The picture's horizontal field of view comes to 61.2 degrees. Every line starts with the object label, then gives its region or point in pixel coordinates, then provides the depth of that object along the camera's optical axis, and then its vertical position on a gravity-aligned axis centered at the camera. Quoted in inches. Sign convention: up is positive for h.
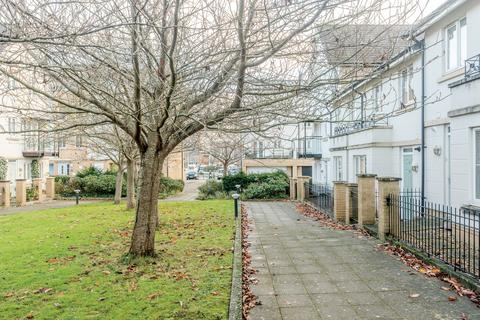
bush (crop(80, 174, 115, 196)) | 1151.0 -45.8
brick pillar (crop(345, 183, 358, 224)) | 516.4 -39.9
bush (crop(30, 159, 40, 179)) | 1270.9 -0.6
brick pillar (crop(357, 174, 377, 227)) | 455.5 -34.4
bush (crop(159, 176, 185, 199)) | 1214.9 -54.9
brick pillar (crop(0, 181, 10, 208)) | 915.4 -56.2
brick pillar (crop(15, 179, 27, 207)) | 949.2 -54.5
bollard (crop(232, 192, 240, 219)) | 546.9 -44.6
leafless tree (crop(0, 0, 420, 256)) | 213.9 +62.6
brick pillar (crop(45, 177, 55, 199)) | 1136.2 -53.8
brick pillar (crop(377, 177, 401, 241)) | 384.5 -23.8
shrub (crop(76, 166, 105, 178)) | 1220.5 -9.7
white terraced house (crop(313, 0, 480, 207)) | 348.2 +52.1
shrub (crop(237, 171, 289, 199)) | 979.9 -48.7
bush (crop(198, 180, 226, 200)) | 1027.3 -57.6
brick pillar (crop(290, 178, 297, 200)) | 958.4 -47.6
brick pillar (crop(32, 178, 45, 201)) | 1054.4 -43.6
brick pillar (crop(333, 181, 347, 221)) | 553.6 -42.6
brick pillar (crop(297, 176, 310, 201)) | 881.8 -37.4
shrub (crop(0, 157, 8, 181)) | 1055.0 +2.1
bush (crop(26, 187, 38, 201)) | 1034.7 -64.4
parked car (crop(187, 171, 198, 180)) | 2487.5 -43.7
